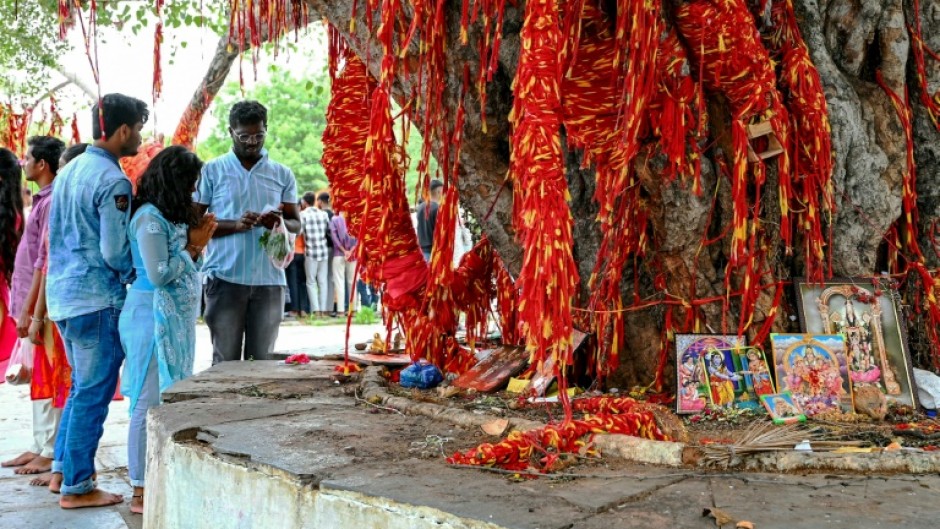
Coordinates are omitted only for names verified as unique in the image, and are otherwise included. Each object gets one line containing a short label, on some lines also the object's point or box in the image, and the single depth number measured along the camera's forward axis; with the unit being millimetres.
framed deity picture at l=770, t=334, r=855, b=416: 3123
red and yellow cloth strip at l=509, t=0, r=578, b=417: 2537
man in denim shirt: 3672
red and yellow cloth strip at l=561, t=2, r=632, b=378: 3223
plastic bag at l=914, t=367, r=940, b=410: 3246
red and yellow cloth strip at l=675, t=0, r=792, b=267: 3055
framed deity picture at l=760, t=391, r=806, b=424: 3014
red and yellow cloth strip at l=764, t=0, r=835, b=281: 3176
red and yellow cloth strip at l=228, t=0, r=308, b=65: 3473
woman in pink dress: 4711
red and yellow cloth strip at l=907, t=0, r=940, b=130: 3449
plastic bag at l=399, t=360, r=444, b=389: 3857
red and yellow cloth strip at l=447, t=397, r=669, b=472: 2451
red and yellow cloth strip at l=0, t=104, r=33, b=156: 8450
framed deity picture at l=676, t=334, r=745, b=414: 3197
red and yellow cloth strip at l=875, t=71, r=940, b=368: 3436
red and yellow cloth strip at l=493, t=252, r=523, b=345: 4277
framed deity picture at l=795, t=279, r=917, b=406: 3250
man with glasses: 4637
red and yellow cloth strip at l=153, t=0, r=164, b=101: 3400
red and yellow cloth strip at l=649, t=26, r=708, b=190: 3115
